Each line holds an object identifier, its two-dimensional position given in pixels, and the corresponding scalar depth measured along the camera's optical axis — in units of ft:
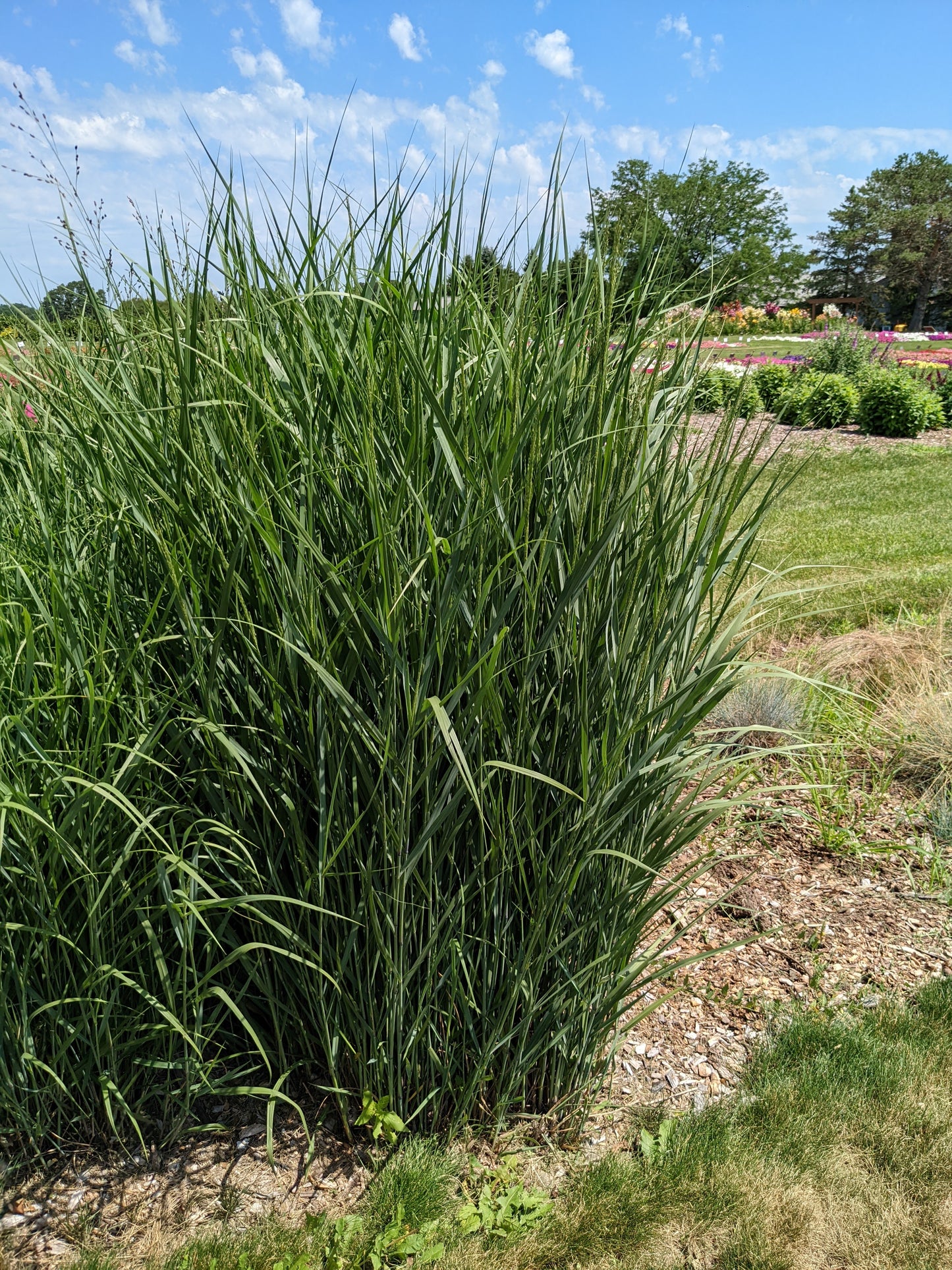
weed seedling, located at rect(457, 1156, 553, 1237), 5.91
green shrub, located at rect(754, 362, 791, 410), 40.01
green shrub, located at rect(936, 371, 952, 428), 43.29
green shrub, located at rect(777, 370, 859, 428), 30.96
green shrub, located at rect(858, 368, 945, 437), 39.50
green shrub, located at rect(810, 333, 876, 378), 44.55
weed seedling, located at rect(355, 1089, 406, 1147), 5.88
